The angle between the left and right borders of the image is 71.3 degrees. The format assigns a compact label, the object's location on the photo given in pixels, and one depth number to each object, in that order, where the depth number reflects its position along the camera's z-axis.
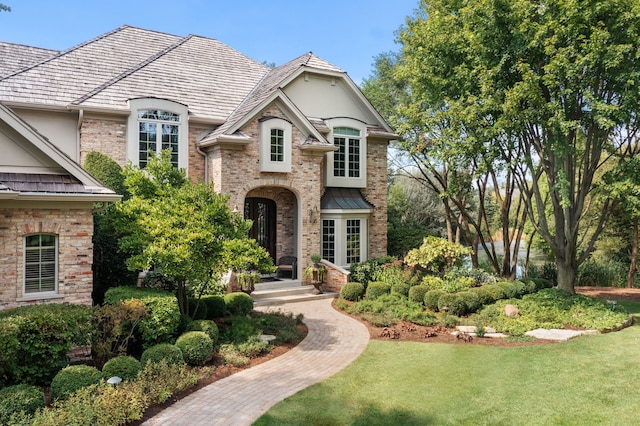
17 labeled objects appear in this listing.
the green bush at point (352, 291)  15.57
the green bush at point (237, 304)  13.05
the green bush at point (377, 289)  15.23
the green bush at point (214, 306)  12.57
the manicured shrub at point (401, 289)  15.17
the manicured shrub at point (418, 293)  14.47
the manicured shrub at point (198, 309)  11.92
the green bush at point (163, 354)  8.52
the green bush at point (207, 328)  10.02
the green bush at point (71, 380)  7.25
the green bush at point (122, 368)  7.84
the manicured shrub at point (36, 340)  7.50
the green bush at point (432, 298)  13.84
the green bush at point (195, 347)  9.01
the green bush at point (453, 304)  13.20
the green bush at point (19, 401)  6.29
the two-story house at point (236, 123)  15.84
